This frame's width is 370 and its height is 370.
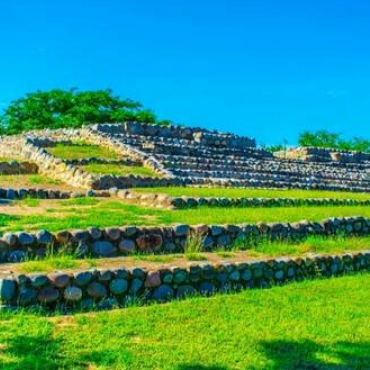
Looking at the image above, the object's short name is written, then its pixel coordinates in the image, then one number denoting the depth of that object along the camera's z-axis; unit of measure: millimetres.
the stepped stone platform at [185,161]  21281
